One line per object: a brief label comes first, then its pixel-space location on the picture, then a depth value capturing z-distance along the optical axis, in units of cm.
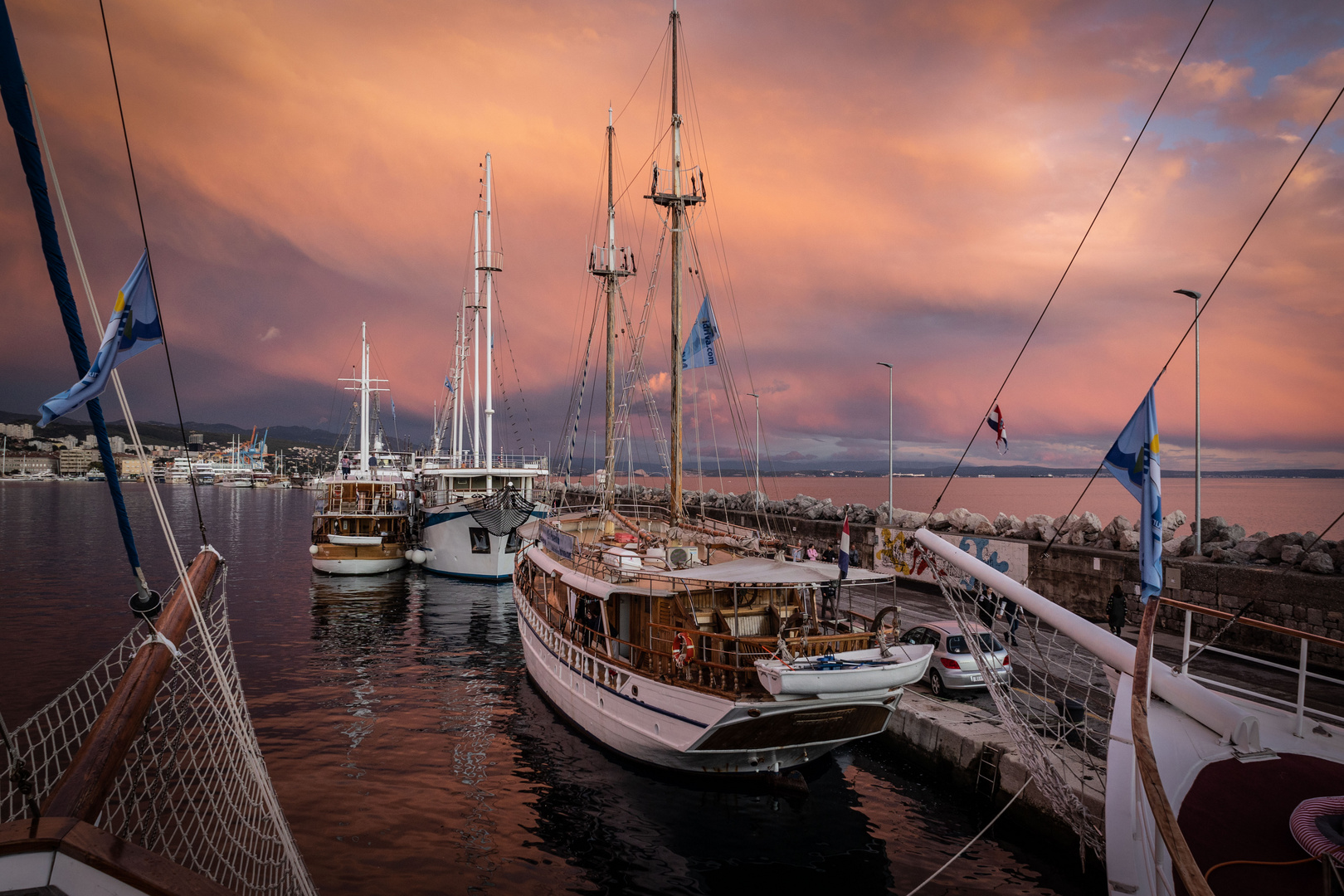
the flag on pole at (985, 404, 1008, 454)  2080
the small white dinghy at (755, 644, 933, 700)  1021
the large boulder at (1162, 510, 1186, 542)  2700
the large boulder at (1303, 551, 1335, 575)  1545
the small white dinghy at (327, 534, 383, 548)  3716
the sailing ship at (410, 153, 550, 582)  3506
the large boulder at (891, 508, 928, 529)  3219
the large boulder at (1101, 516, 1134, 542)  2233
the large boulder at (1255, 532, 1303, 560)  1752
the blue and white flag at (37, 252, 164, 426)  396
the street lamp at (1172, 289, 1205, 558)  1809
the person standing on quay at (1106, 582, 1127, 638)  1711
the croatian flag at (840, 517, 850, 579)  1038
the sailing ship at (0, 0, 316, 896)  321
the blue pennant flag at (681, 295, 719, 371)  1939
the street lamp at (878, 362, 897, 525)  3136
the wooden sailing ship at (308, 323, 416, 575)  3722
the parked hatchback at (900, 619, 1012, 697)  1433
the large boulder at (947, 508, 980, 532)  3066
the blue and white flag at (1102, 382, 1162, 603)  841
